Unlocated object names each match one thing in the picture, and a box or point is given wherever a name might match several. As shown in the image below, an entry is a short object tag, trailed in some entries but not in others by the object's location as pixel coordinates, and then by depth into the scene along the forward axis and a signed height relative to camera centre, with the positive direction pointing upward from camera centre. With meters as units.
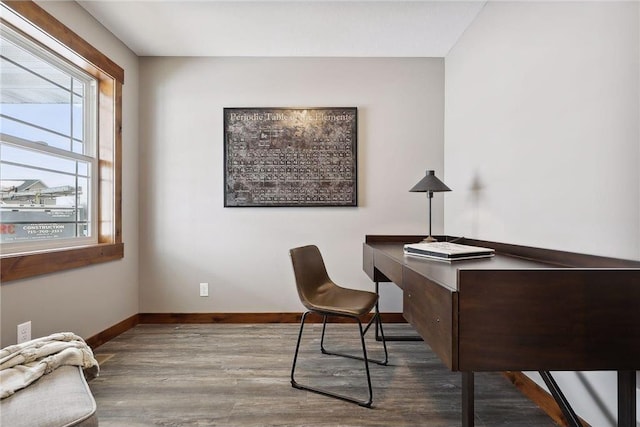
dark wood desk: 0.91 -0.31
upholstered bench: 0.87 -0.56
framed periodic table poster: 2.76 +0.52
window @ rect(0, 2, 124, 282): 1.74 +0.40
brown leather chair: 1.68 -0.52
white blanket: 1.05 -0.55
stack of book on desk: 1.47 -0.20
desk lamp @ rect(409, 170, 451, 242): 2.18 +0.17
